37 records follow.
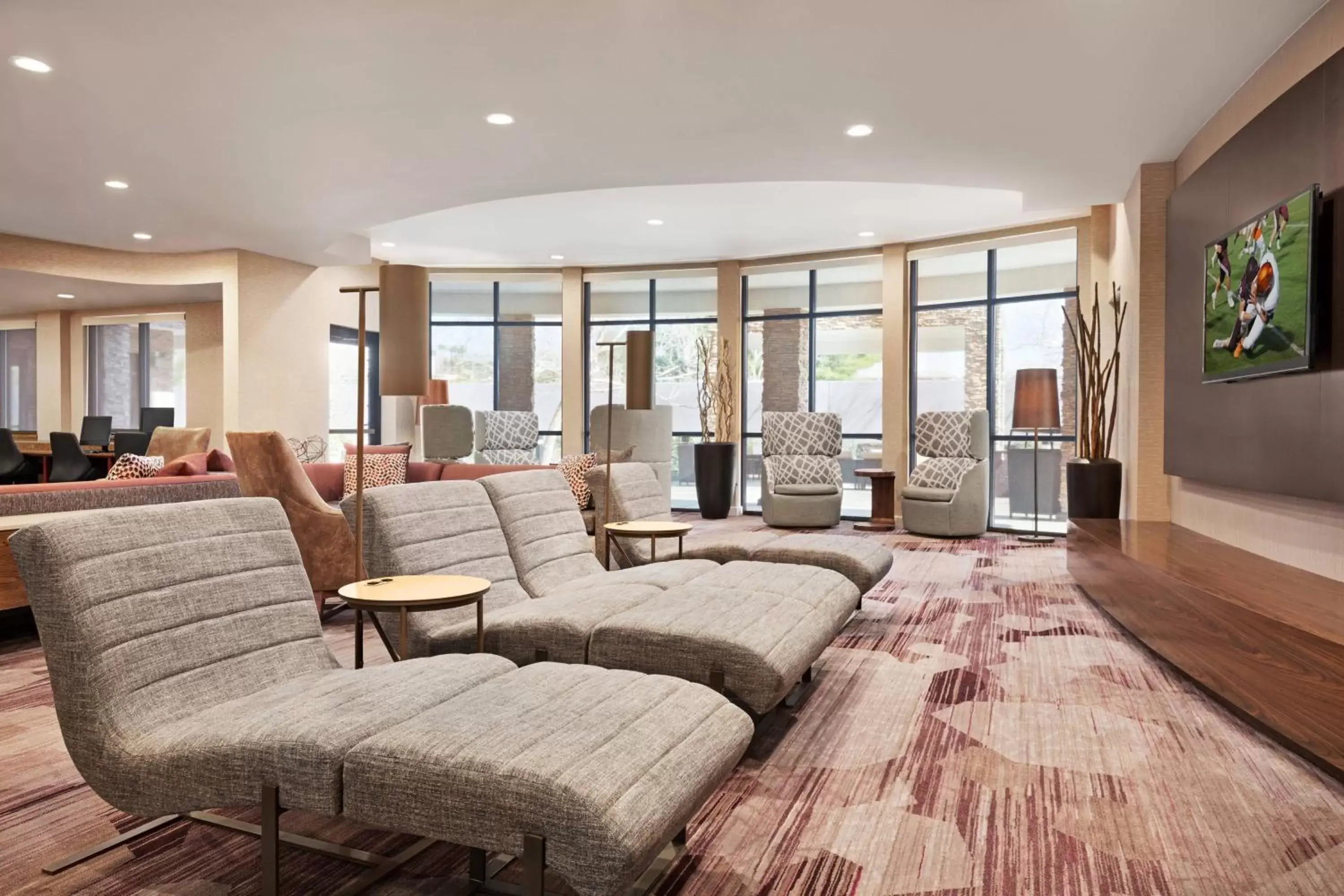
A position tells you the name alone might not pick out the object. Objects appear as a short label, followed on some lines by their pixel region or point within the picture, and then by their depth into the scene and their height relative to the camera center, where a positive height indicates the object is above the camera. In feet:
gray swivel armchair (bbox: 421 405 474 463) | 27.96 +0.07
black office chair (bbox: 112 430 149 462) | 33.22 -0.52
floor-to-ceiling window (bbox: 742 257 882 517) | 33.99 +3.30
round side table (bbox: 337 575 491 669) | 8.09 -1.54
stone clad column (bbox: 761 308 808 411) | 35.42 +2.88
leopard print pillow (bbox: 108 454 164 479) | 18.84 -0.88
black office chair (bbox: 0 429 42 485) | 32.35 -1.21
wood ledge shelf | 8.51 -2.15
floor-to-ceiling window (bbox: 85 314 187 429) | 38.86 +2.73
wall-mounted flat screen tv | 12.08 +2.25
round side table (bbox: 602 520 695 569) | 14.02 -1.55
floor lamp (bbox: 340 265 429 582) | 10.09 +1.16
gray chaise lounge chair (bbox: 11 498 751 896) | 5.06 -1.94
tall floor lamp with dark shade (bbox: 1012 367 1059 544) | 26.30 +1.15
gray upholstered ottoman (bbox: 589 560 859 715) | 8.52 -2.08
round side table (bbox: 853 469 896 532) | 30.45 -2.27
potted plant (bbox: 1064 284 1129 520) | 20.80 +0.29
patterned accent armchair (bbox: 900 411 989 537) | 27.50 -1.33
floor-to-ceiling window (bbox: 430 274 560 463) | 38.93 +3.90
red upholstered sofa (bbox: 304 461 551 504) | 23.20 -1.17
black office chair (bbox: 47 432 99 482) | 31.96 -1.18
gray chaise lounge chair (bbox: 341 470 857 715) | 8.71 -1.94
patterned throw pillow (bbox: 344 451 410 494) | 22.49 -1.00
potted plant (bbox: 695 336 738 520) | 33.42 +0.02
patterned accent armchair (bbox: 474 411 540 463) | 32.58 -0.17
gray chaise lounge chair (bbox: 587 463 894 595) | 14.42 -1.91
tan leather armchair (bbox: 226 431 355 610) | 14.57 -1.23
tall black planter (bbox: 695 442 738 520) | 33.37 -1.57
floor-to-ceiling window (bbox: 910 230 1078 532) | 29.04 +3.40
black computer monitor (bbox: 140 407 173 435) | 36.01 +0.50
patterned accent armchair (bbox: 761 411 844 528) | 29.91 -1.20
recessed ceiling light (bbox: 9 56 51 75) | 14.92 +6.19
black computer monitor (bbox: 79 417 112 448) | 35.88 -0.16
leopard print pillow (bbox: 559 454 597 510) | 18.12 -0.85
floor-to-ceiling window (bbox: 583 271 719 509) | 37.14 +4.53
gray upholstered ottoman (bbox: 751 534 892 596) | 14.25 -1.99
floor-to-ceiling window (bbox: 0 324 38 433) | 42.14 +2.34
